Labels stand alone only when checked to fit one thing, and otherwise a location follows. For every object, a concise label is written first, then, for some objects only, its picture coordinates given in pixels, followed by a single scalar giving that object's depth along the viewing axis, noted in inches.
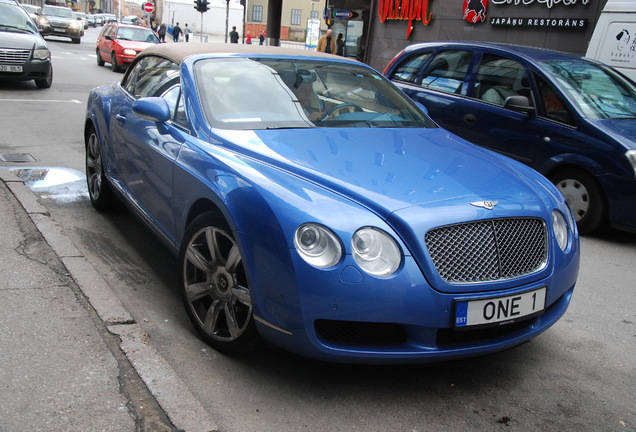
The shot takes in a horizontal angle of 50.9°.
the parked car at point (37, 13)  1160.2
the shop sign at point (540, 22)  628.4
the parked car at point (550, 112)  236.5
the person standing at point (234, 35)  1538.4
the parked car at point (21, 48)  515.5
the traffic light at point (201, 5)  1266.0
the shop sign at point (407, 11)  814.5
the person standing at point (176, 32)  1701.5
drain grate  291.4
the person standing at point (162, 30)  1626.2
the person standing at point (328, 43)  806.5
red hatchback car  846.5
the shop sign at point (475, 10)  729.1
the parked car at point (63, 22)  1417.3
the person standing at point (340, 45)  951.6
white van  384.2
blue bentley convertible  109.3
